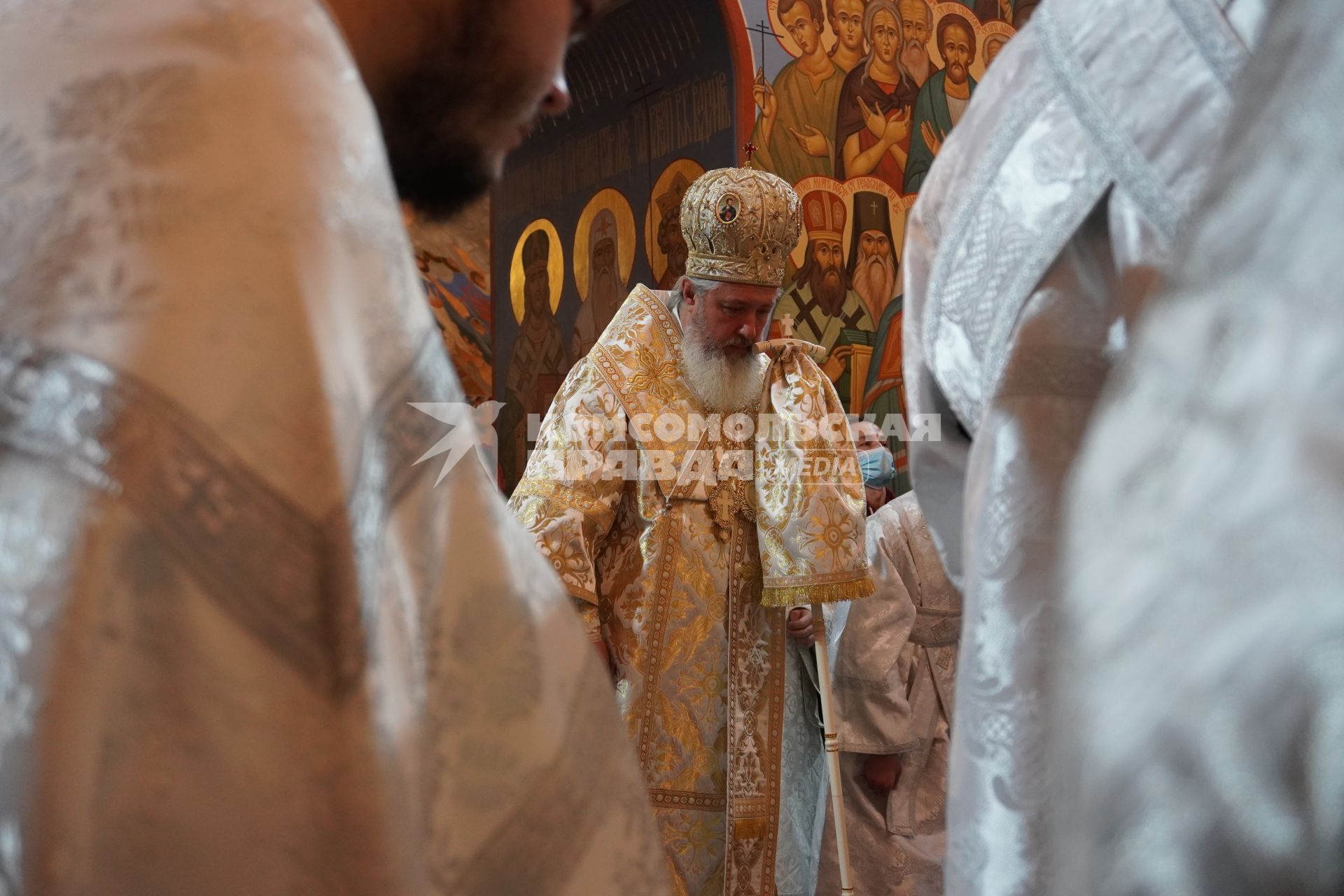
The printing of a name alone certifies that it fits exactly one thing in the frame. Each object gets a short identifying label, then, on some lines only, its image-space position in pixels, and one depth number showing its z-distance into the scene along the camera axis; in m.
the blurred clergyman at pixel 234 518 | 0.65
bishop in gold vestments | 4.02
